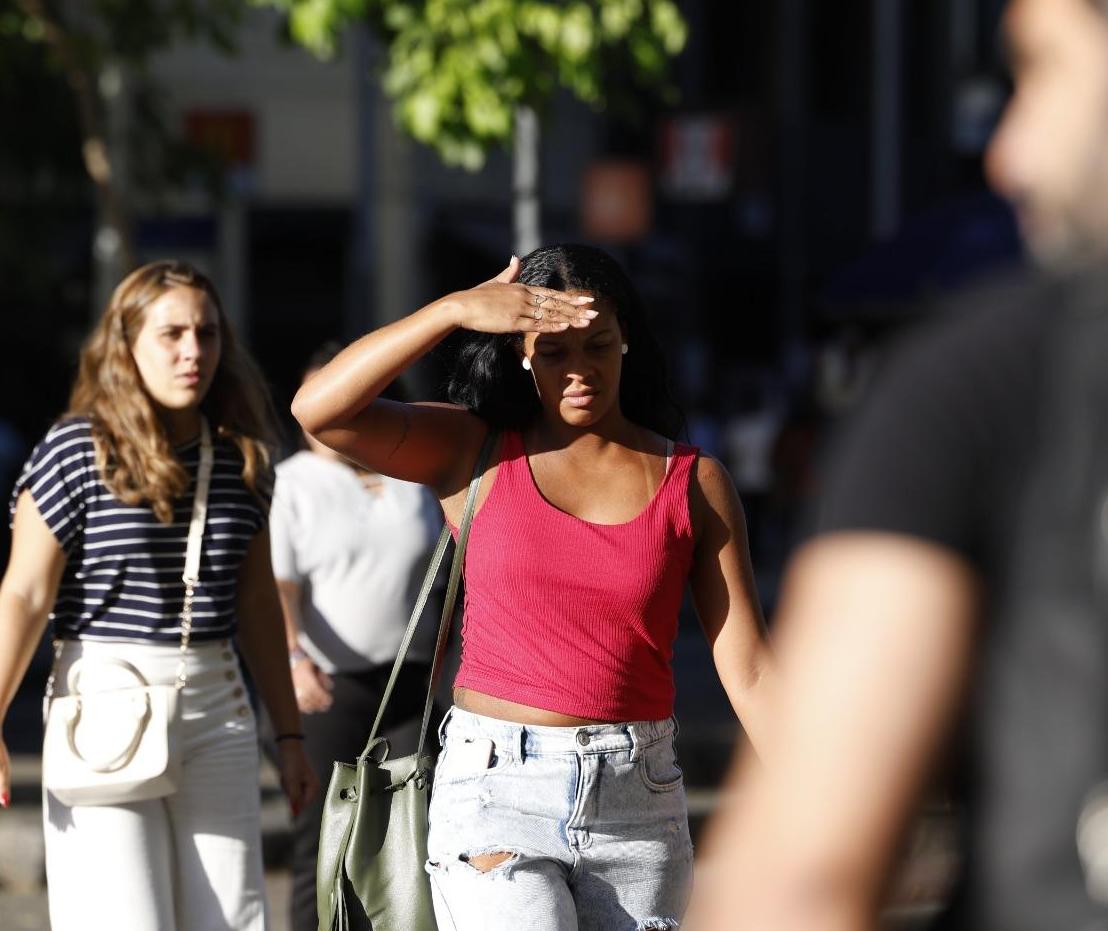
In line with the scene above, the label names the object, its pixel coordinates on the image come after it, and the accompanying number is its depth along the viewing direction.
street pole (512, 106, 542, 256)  21.62
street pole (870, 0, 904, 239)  58.81
